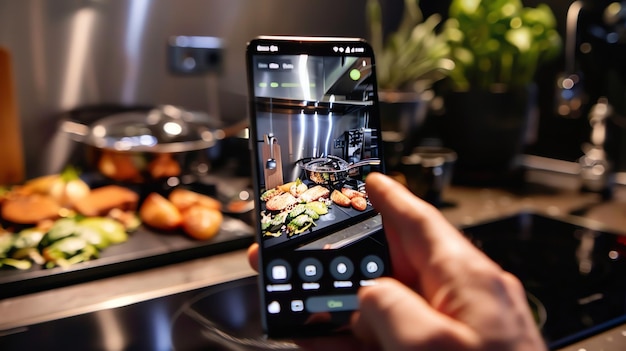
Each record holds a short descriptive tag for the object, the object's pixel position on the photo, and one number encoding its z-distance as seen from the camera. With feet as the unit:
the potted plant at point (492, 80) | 3.16
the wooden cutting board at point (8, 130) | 2.58
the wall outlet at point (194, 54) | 3.19
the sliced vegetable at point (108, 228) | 2.18
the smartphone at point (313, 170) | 1.46
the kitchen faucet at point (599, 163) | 3.18
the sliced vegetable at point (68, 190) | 2.42
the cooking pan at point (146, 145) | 2.47
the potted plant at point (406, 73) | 3.06
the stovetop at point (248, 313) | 1.55
